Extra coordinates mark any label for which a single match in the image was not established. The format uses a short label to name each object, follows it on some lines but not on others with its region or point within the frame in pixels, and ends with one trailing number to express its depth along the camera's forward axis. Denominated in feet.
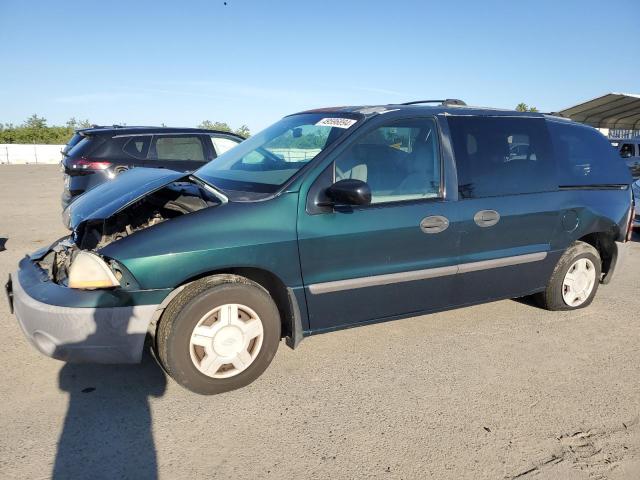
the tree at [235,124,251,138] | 181.88
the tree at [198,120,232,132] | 166.95
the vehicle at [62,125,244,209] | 23.13
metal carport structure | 69.25
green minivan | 9.25
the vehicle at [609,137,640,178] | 52.41
